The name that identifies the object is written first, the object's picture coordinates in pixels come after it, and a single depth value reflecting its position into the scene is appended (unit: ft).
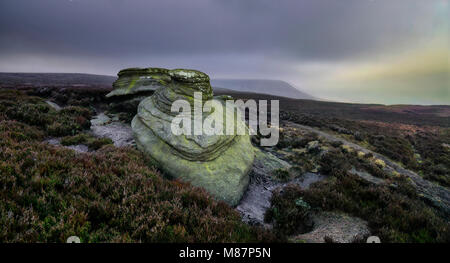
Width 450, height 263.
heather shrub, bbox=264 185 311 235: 17.01
